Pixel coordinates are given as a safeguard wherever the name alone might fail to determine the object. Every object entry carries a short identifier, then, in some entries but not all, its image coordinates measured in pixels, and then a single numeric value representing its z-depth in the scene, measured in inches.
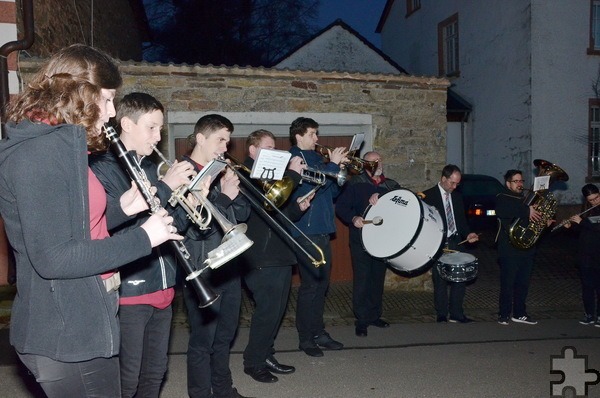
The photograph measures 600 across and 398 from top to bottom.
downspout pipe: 272.2
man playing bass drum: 241.9
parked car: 528.1
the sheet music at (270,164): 168.4
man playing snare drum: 265.9
